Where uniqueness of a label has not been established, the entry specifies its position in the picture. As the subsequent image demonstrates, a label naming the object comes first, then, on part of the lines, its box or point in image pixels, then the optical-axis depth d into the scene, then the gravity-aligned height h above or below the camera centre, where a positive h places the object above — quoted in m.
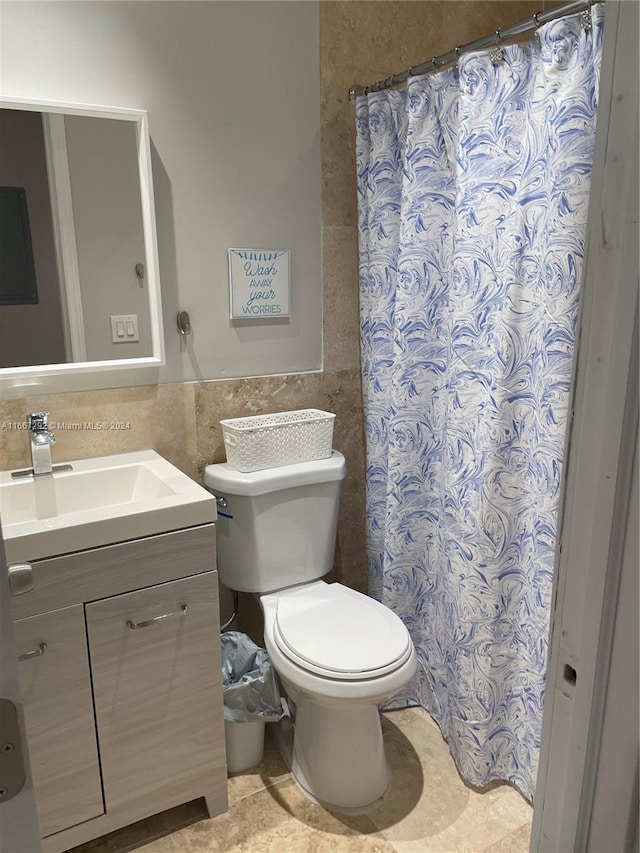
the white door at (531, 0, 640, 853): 0.60 -0.24
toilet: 1.69 -0.91
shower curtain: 1.53 -0.17
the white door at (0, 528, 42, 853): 0.55 -0.40
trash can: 1.93 -1.17
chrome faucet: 1.75 -0.38
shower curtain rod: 1.41 +0.60
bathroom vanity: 1.48 -0.88
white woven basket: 1.96 -0.44
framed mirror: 1.70 +0.12
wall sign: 2.05 +0.03
